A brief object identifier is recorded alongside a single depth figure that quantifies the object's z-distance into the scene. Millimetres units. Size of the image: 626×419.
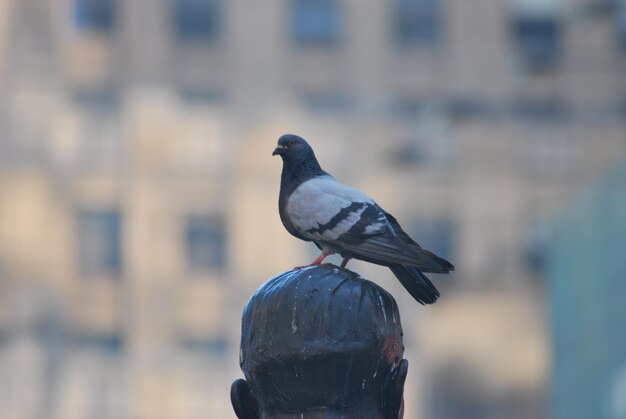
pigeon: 10508
